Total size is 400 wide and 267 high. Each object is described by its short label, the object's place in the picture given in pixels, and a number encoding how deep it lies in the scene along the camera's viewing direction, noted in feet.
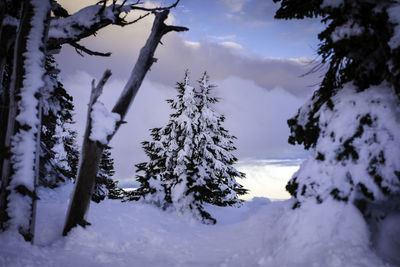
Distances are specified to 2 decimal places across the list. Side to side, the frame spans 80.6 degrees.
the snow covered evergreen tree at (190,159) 37.86
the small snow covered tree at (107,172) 74.46
